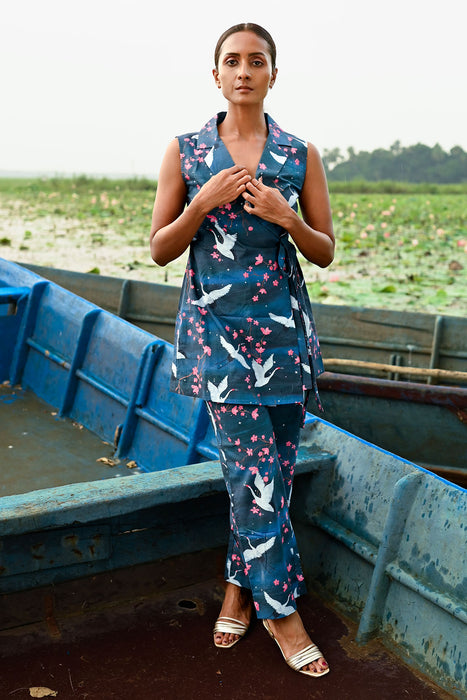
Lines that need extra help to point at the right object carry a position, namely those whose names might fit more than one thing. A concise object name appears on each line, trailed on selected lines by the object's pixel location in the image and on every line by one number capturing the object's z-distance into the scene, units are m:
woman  1.76
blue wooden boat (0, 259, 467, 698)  1.93
